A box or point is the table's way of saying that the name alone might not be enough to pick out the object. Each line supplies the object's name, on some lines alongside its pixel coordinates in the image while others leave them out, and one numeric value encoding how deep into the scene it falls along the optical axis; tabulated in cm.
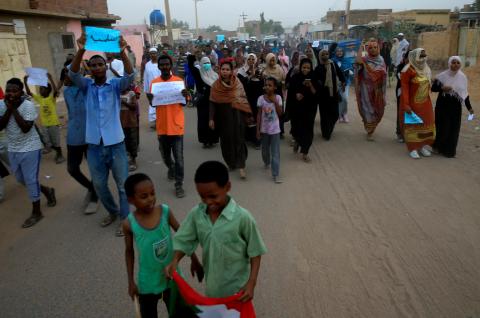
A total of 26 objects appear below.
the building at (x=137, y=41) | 3031
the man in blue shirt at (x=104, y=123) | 364
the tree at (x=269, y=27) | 9806
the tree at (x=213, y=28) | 12895
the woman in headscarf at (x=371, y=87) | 722
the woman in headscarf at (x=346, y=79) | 908
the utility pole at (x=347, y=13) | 2841
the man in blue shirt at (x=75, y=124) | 446
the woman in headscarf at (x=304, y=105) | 632
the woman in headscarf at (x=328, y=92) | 724
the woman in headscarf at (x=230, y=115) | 573
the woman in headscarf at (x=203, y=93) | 723
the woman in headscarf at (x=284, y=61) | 1061
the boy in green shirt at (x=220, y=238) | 198
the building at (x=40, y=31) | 1198
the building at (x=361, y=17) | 4225
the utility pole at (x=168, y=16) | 2326
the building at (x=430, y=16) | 3250
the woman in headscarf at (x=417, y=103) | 623
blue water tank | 3772
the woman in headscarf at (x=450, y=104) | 611
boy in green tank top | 235
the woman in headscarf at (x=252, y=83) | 727
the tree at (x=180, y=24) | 13498
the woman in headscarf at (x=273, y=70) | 746
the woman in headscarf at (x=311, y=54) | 912
